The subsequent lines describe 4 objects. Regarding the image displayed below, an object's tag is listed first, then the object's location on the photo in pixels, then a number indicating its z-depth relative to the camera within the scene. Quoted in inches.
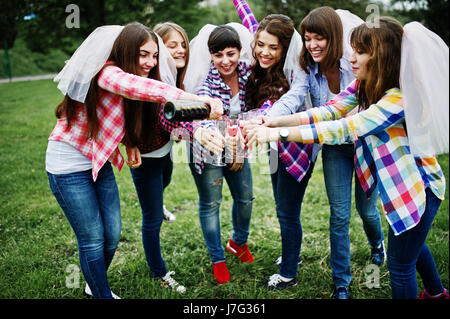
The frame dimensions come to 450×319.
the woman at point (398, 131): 76.9
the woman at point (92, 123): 87.3
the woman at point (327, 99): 101.1
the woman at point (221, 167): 109.4
